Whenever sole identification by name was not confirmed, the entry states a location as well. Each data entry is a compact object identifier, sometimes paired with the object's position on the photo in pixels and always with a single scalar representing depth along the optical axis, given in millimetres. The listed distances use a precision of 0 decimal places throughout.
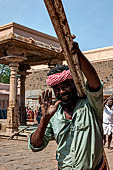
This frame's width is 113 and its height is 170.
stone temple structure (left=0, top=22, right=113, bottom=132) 8805
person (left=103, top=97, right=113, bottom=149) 7023
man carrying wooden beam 1547
